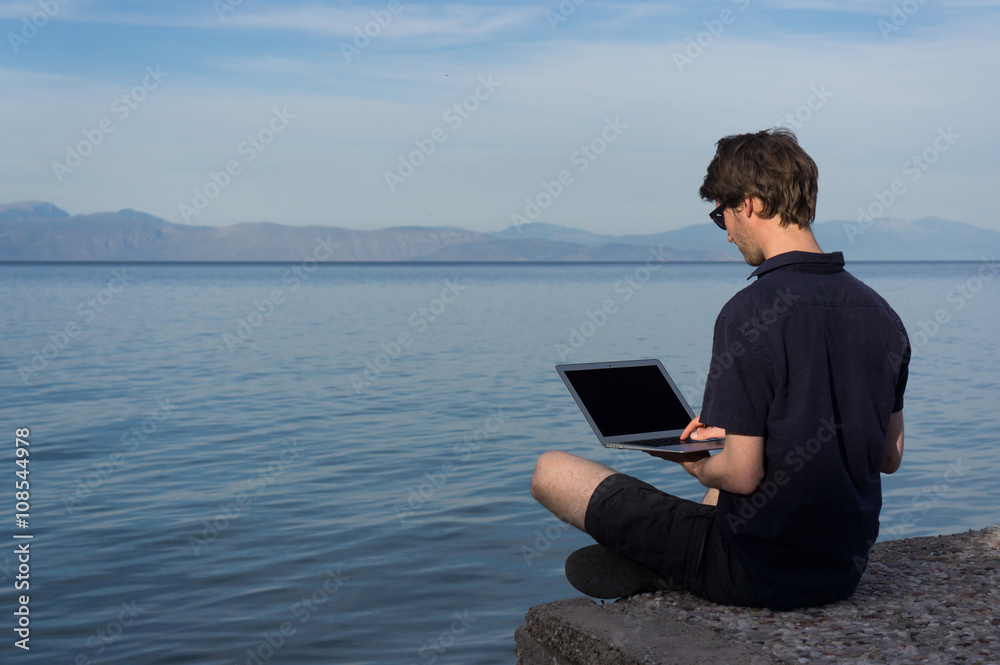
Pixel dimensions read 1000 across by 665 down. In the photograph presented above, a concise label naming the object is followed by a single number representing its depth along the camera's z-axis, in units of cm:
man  275
